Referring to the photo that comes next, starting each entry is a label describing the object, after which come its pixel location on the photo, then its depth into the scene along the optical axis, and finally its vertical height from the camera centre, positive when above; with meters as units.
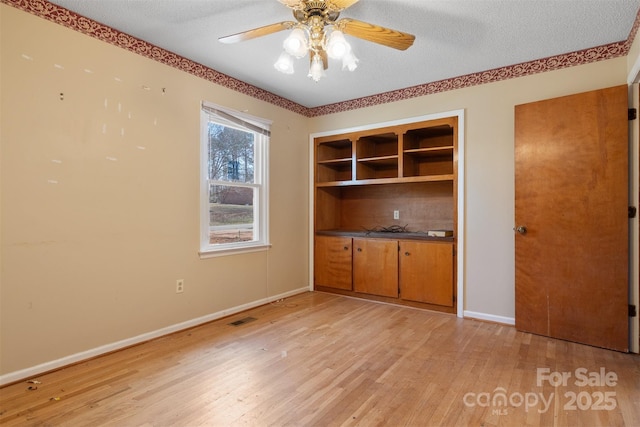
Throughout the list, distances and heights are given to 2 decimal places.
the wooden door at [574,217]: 2.71 +0.01
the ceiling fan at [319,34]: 1.99 +1.11
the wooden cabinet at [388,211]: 3.81 +0.08
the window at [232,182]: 3.43 +0.38
